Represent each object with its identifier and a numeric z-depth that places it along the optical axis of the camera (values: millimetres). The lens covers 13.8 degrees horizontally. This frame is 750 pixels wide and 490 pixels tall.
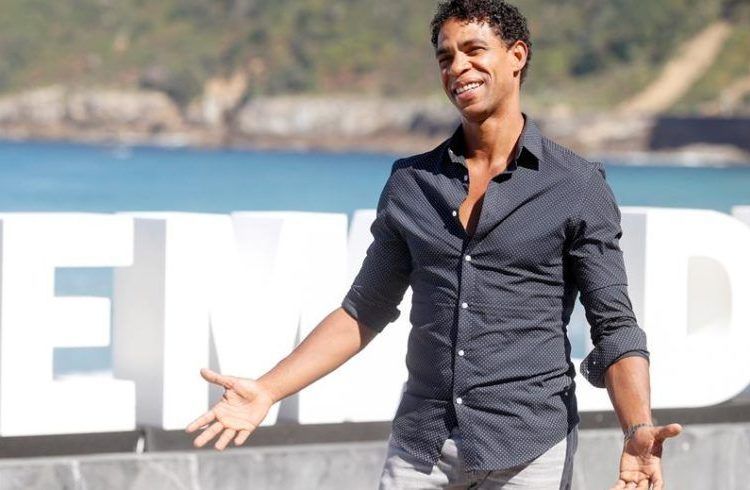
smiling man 5413
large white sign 10055
